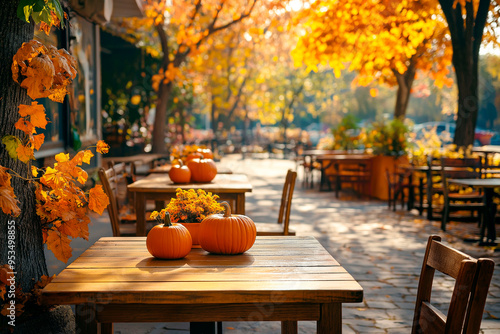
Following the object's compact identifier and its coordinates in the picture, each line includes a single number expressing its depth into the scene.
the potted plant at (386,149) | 13.00
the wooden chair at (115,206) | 5.13
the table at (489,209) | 7.76
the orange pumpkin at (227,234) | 2.88
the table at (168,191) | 5.53
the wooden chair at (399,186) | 11.45
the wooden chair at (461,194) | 8.72
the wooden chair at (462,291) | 2.13
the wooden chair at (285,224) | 5.41
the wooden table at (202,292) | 2.26
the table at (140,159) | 11.84
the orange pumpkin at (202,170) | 6.13
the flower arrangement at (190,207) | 3.18
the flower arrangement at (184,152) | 7.91
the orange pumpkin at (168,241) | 2.76
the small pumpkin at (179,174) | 5.94
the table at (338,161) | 14.20
